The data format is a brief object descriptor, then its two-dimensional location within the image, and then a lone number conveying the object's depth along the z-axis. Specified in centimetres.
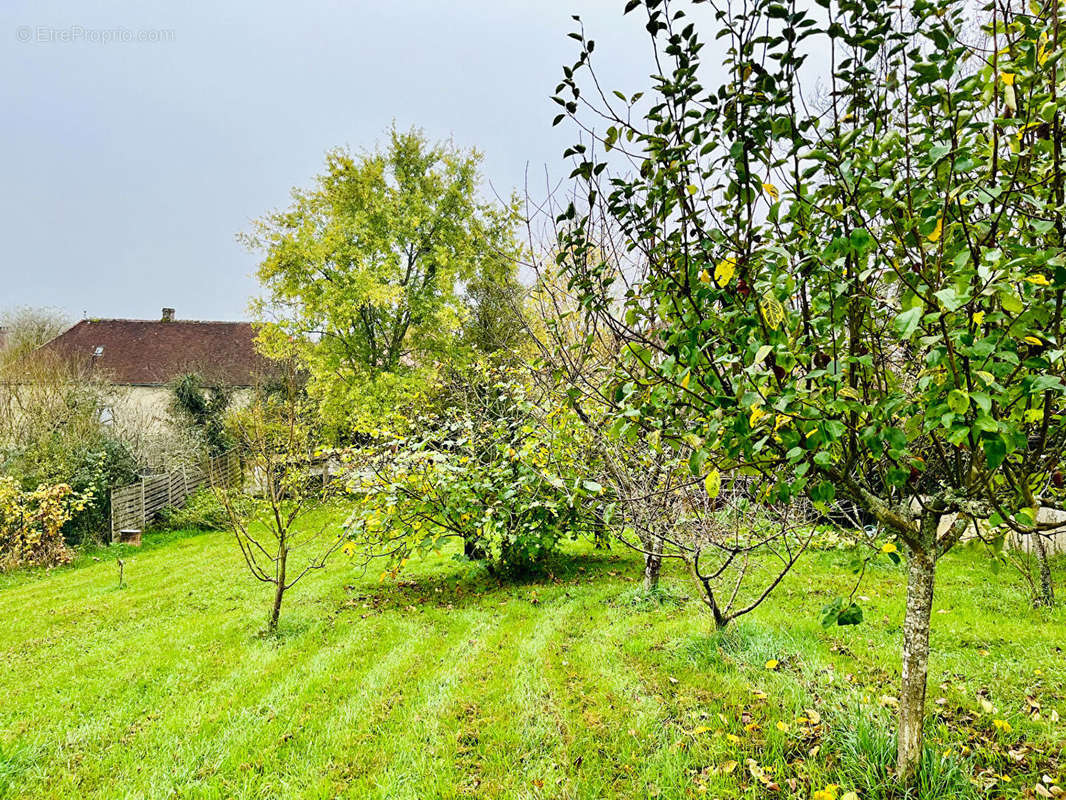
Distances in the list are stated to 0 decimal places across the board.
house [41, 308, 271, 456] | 2508
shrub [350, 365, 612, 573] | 591
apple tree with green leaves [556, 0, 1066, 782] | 151
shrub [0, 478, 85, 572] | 1067
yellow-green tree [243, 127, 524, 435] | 1700
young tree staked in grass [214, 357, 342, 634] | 597
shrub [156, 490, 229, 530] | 1423
